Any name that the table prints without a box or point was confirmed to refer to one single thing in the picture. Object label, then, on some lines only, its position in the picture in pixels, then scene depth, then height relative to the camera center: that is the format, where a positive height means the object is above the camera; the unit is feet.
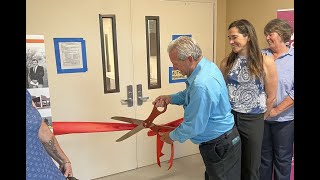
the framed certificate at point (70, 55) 7.30 +0.59
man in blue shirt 4.48 -0.89
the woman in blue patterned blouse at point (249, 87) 5.39 -0.39
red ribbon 6.40 -1.50
